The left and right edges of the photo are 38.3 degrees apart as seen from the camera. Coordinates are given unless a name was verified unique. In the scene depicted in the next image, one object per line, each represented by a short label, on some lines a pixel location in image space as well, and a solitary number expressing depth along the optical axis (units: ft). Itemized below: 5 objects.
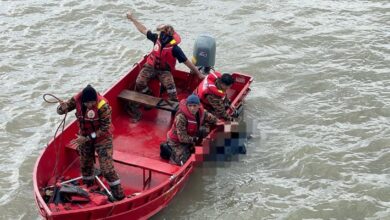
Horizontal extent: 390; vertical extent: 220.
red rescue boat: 29.66
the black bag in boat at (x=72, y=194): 30.30
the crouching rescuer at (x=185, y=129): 33.99
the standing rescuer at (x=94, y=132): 29.58
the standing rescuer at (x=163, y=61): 38.83
